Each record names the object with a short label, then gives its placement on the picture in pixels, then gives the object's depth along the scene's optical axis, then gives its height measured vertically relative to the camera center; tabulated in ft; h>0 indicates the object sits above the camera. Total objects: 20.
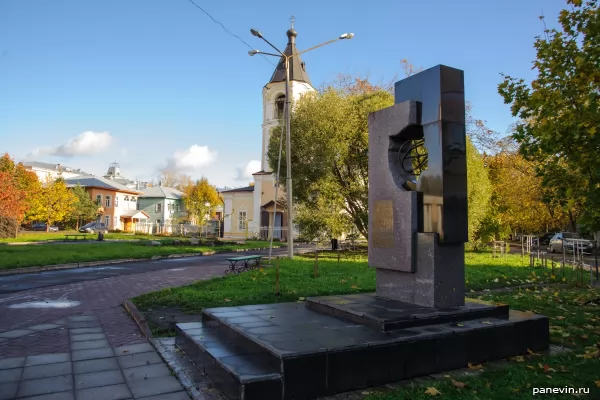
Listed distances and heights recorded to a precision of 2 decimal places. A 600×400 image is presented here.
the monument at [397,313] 13.28 -3.55
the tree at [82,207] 177.78 +7.58
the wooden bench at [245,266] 44.22 -4.28
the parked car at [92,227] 160.73 -0.80
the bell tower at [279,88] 126.31 +41.59
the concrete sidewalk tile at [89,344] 18.48 -5.22
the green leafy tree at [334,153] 69.56 +12.42
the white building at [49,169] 248.93 +34.21
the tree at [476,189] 72.13 +7.16
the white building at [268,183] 127.24 +14.02
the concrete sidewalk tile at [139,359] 16.28 -5.20
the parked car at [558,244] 89.07 -2.40
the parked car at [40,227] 185.51 -1.26
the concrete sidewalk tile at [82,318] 23.89 -5.25
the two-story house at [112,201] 202.40 +11.76
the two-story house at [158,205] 228.02 +11.58
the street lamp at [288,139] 54.95 +11.60
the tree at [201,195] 162.33 +12.79
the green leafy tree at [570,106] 23.77 +7.56
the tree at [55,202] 152.87 +8.07
